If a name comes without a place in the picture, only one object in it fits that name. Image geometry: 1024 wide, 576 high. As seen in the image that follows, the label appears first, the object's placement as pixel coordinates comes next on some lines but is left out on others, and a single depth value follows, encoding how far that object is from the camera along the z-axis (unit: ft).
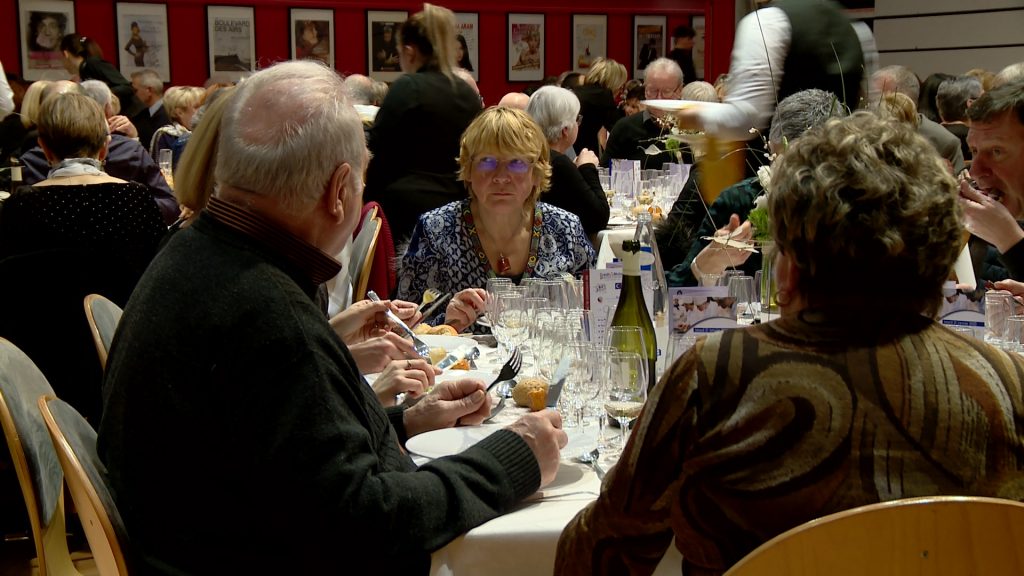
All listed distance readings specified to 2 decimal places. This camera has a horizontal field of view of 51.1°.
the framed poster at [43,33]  37.17
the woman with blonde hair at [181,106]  28.58
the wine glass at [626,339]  7.38
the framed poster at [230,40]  39.60
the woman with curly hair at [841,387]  4.24
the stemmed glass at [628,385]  6.98
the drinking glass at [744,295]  10.11
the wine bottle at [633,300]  8.73
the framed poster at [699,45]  45.96
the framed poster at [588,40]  44.62
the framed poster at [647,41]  45.50
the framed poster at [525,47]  43.62
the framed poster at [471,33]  42.80
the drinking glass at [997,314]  8.68
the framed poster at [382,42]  41.37
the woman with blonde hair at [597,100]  30.66
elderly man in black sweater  5.32
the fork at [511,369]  8.13
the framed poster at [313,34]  40.60
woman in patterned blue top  12.54
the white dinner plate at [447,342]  10.05
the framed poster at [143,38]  38.40
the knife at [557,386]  7.87
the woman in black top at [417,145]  17.25
